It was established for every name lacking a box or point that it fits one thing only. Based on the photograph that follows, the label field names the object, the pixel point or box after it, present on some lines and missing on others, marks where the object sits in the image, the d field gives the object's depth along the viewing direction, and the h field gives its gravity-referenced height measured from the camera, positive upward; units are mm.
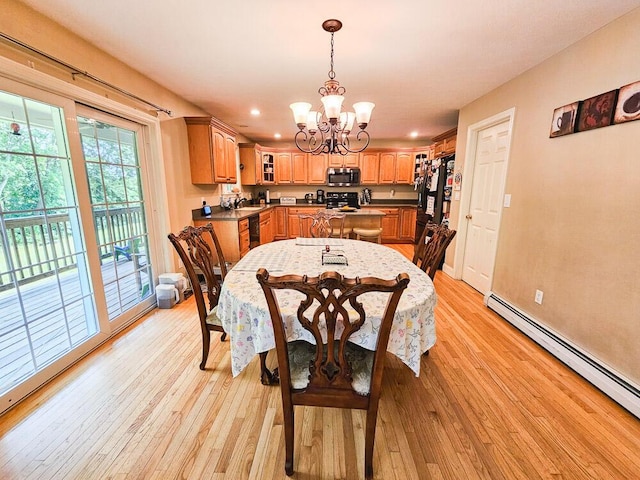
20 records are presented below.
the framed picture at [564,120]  2021 +521
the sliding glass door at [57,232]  1610 -324
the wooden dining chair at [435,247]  1836 -420
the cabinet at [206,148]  3432 +495
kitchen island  3695 -615
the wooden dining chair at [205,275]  1730 -606
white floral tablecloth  1204 -601
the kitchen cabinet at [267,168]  6237 +424
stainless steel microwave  6242 +254
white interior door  2980 -200
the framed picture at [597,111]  1774 +521
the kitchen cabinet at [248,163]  5773 +509
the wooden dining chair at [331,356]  915 -742
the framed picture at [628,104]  1630 +514
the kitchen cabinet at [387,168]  6180 +438
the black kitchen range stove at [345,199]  6613 -288
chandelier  1840 +546
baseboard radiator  1611 -1211
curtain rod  1519 +804
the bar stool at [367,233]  4590 -769
